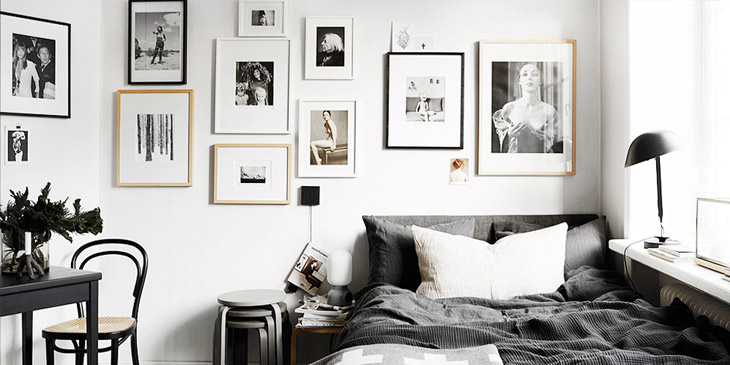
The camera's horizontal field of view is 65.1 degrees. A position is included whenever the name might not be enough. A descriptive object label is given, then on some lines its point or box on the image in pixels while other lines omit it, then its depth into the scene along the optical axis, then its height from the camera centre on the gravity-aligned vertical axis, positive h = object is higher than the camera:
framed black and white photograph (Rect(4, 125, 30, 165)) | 3.05 +0.18
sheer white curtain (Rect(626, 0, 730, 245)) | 2.79 +0.42
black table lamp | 2.48 +0.15
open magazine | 3.29 -0.52
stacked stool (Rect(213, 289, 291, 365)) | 2.92 -0.73
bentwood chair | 2.75 -0.73
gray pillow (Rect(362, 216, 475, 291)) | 2.98 -0.38
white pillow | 2.75 -0.41
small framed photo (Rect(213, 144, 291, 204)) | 3.31 +0.04
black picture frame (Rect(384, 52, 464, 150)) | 3.28 +0.45
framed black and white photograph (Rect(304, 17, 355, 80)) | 3.30 +0.77
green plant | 2.47 -0.18
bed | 1.80 -0.54
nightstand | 2.88 -0.75
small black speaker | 3.28 -0.08
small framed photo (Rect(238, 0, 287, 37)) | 3.31 +0.94
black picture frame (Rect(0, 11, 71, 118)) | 3.04 +0.64
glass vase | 2.47 -0.31
